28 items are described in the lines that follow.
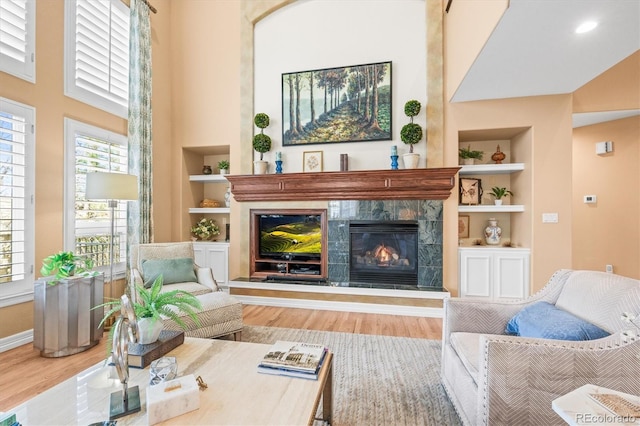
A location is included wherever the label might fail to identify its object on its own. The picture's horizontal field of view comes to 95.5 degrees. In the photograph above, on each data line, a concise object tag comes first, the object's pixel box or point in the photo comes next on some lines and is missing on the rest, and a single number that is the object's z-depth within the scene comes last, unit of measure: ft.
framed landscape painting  13.33
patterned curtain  12.53
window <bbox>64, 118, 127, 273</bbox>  10.32
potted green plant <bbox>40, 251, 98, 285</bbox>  8.31
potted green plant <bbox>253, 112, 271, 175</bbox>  13.96
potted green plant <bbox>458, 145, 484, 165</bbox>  13.11
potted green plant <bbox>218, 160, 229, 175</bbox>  15.30
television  14.01
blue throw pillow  4.49
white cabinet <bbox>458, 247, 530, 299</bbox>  12.17
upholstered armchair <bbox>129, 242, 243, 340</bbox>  8.04
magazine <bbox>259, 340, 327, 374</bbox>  4.54
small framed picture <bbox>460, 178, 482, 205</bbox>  13.24
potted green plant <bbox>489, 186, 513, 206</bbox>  13.24
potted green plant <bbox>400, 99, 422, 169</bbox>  12.40
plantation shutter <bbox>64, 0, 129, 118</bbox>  10.41
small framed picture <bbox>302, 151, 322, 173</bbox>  13.82
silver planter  8.10
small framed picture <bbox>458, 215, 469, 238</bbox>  13.57
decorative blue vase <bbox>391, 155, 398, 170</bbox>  12.62
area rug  5.73
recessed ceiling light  7.38
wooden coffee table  3.59
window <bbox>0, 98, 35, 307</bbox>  8.43
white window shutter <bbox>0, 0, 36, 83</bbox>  8.48
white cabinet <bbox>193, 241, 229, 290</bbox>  14.74
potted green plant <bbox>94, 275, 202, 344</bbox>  5.08
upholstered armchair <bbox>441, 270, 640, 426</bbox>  3.97
